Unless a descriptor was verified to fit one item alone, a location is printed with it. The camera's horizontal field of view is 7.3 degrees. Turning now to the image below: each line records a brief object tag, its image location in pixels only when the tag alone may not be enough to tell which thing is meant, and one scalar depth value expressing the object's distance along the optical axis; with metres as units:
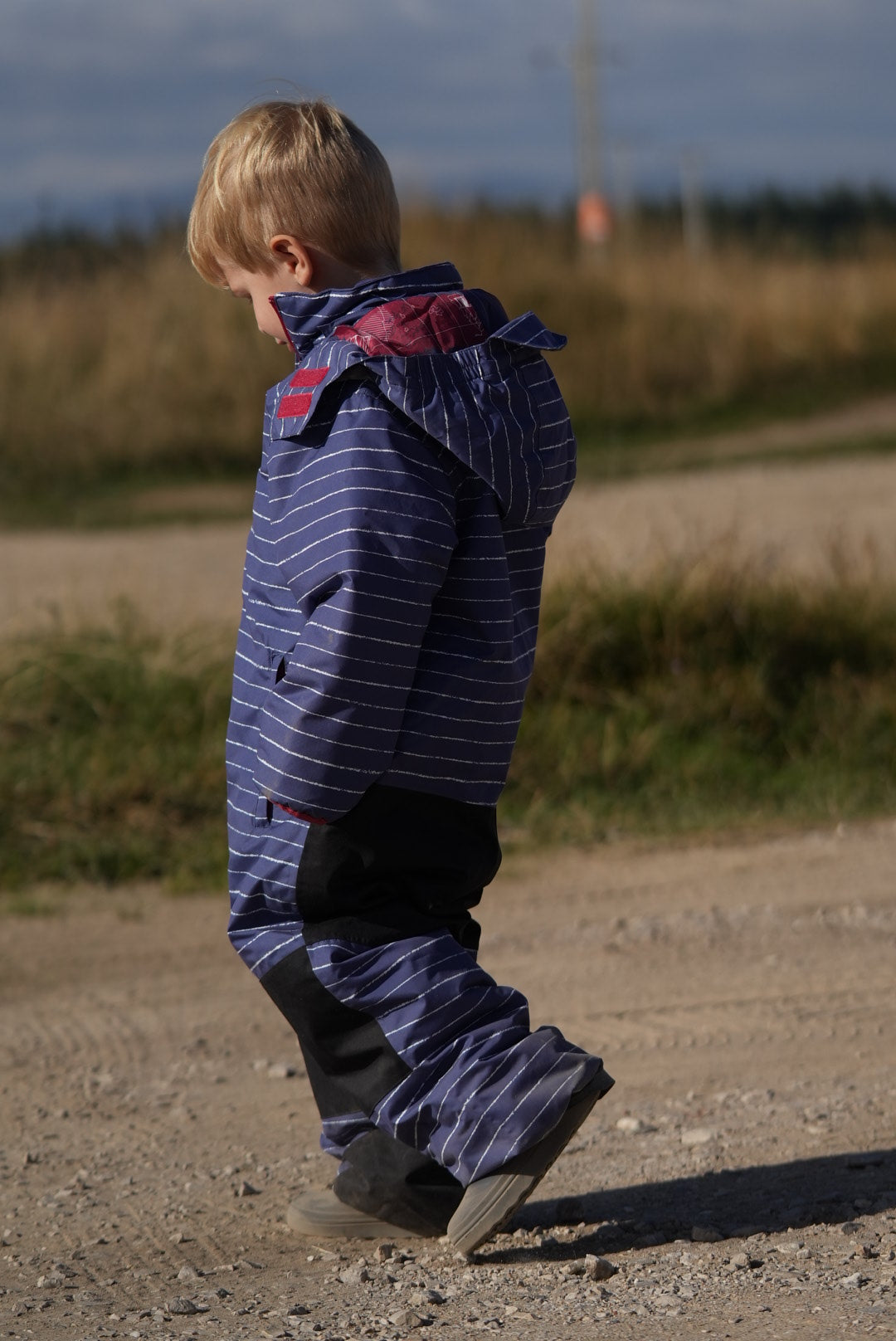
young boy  6.14
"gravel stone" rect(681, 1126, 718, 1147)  6.57
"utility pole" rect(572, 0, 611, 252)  46.17
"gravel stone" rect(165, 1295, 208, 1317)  6.17
